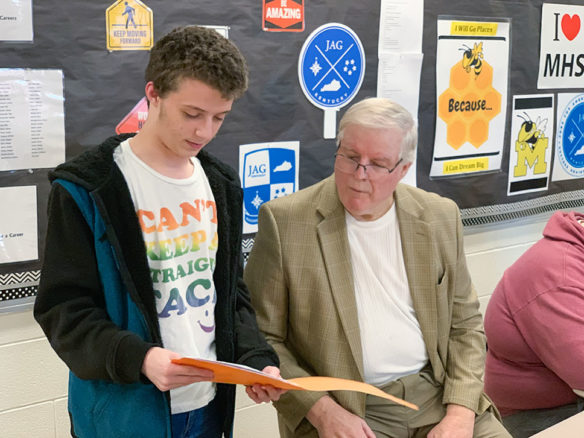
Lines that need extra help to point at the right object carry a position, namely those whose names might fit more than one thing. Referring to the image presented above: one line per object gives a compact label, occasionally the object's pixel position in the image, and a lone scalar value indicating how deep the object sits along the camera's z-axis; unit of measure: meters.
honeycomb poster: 2.96
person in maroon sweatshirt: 2.01
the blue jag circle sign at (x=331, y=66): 2.58
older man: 1.83
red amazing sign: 2.44
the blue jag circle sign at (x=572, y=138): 3.43
